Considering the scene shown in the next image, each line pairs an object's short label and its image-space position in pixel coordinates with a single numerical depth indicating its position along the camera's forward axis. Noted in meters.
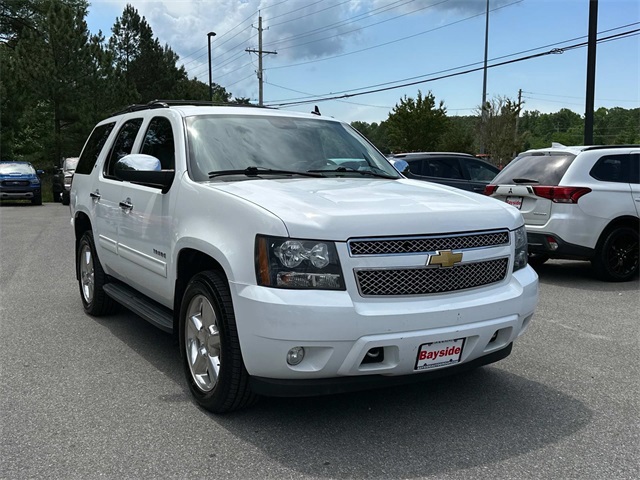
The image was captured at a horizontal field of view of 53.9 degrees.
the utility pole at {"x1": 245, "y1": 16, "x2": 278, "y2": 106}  44.30
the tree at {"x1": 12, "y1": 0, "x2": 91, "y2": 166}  31.97
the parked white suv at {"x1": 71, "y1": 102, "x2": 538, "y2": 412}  3.21
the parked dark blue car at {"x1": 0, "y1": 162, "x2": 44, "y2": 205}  24.23
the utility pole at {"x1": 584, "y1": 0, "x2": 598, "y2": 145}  15.89
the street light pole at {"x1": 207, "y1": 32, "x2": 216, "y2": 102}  46.61
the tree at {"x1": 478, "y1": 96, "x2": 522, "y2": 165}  43.97
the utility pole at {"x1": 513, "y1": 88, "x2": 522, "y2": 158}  44.38
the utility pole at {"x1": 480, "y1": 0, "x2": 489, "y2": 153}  35.16
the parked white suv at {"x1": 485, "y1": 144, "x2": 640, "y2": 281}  7.95
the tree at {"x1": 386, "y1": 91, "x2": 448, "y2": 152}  44.50
